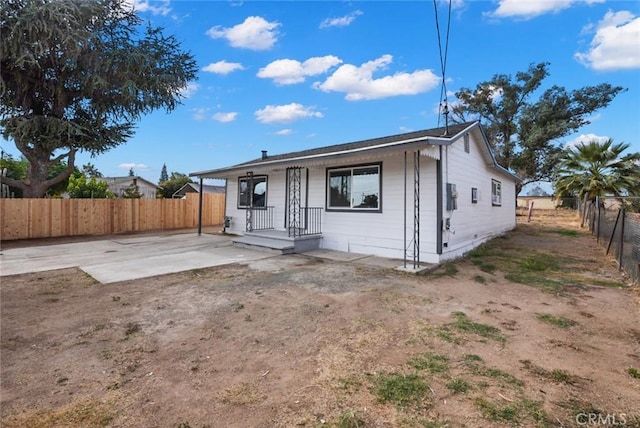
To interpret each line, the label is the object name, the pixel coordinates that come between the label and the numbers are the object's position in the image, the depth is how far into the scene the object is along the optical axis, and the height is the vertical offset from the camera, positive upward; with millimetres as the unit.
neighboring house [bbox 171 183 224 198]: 28997 +2524
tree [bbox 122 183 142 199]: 20288 +1363
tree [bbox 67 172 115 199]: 17094 +1393
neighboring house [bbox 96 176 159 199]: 39784 +3850
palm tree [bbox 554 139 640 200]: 15594 +2361
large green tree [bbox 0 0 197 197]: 11211 +5900
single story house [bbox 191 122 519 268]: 6945 +507
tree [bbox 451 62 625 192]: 22125 +7826
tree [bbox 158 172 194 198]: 40181 +3599
